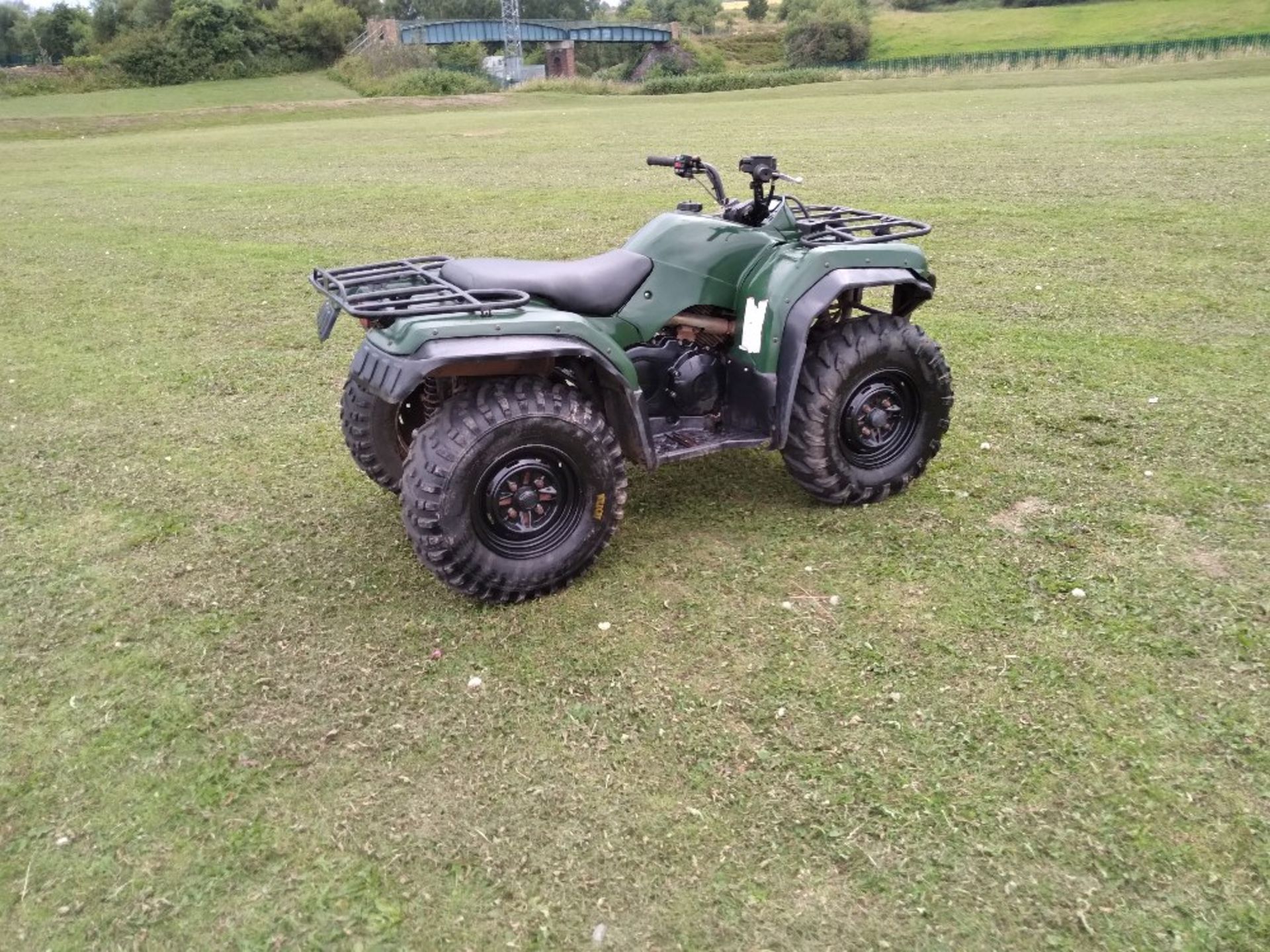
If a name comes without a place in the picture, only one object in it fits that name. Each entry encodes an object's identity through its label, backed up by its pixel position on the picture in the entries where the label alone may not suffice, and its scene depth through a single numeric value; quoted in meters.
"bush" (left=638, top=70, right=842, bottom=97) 53.28
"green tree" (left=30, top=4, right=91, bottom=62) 74.12
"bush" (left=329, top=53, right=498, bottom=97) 55.78
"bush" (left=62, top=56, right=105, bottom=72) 59.91
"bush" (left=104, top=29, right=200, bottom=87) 61.50
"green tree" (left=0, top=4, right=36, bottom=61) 76.14
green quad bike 3.88
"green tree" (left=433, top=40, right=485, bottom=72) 78.12
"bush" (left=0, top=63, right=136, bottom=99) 53.41
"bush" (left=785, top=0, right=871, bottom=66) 80.06
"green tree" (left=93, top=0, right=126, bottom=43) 71.38
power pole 76.56
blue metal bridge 76.00
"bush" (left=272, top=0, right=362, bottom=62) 70.00
